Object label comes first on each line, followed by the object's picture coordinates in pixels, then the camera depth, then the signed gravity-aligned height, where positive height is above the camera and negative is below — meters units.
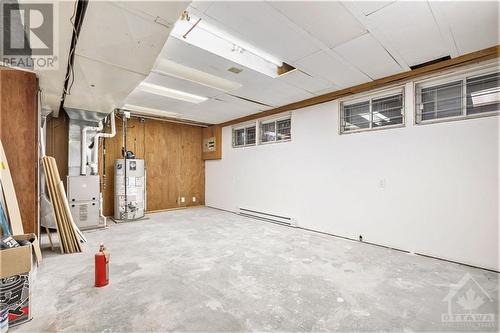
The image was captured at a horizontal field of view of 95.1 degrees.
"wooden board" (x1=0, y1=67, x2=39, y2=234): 2.49 +0.37
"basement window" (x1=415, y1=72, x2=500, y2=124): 2.76 +0.90
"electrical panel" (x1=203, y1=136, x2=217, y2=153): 7.04 +0.69
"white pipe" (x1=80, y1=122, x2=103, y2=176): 4.62 +0.26
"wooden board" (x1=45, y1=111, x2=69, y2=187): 4.84 +0.58
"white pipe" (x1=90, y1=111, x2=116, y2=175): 4.74 +0.44
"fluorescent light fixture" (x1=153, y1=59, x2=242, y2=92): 3.01 +1.33
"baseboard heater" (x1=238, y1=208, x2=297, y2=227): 4.86 -1.19
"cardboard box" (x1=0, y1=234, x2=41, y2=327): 1.70 -0.88
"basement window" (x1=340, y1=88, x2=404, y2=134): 3.53 +0.90
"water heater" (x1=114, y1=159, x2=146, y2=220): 5.27 -0.59
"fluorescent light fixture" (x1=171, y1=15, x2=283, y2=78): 2.23 +1.36
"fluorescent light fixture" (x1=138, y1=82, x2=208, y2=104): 3.78 +1.32
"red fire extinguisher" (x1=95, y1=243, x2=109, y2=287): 2.25 -1.02
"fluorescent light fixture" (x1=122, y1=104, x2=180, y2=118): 5.04 +1.31
